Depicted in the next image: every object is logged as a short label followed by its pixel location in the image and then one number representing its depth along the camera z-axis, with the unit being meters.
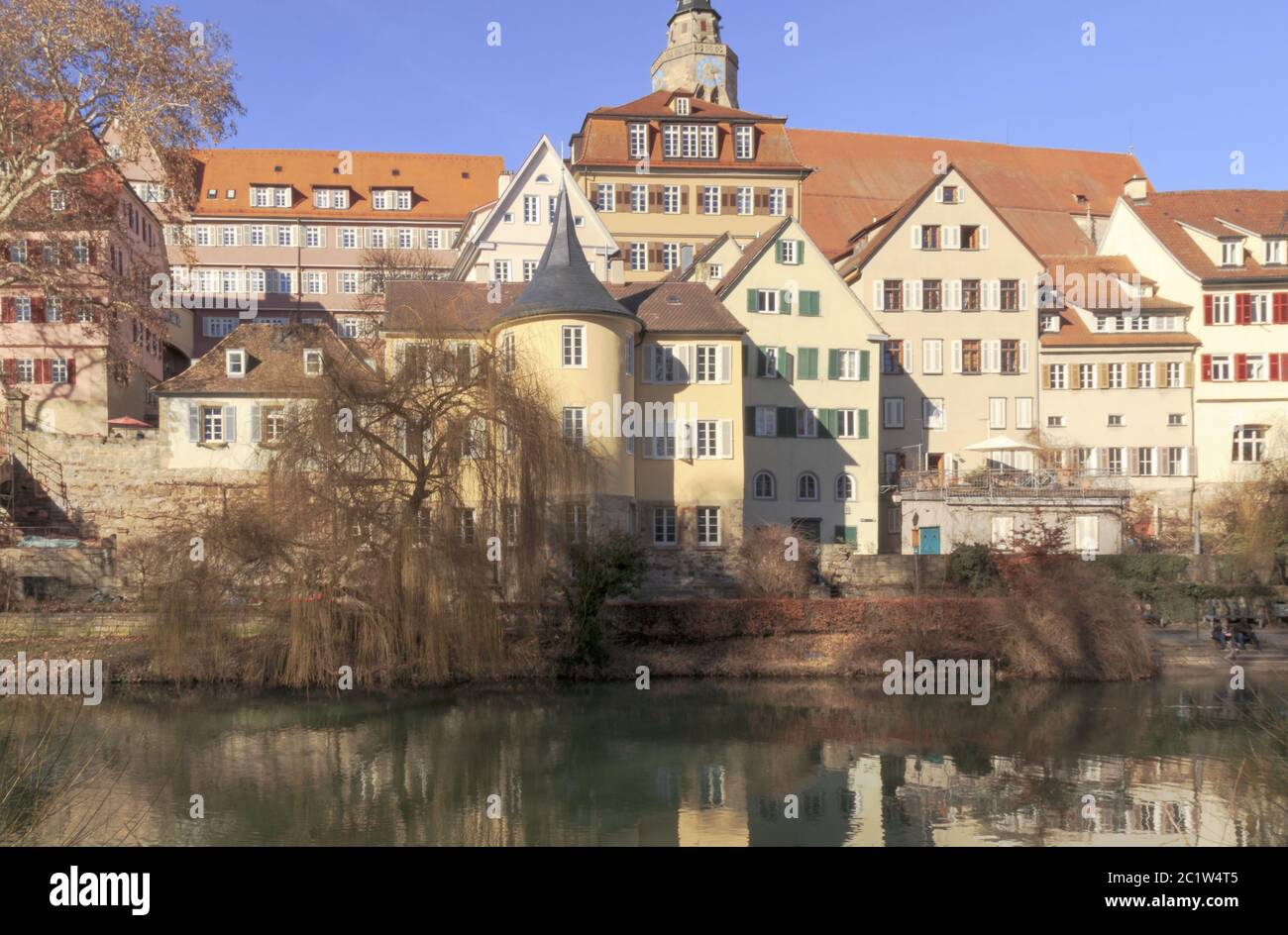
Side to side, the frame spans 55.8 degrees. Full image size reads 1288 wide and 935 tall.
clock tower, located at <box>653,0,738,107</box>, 75.94
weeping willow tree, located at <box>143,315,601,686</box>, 25.05
